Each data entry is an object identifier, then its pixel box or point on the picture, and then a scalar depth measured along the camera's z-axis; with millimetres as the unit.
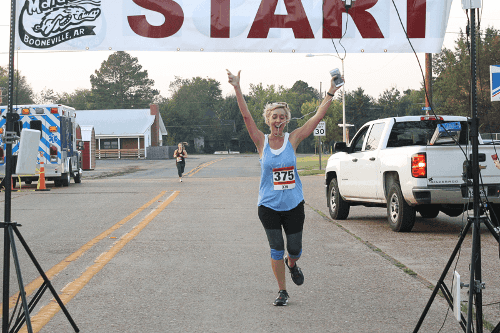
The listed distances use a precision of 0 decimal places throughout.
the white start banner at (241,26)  6824
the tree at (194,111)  118612
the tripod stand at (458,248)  4230
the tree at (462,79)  53688
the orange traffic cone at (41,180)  21719
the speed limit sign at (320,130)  33625
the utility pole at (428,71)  22422
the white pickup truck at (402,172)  10203
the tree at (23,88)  110500
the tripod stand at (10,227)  4281
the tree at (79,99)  129000
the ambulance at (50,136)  22750
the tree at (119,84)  127875
